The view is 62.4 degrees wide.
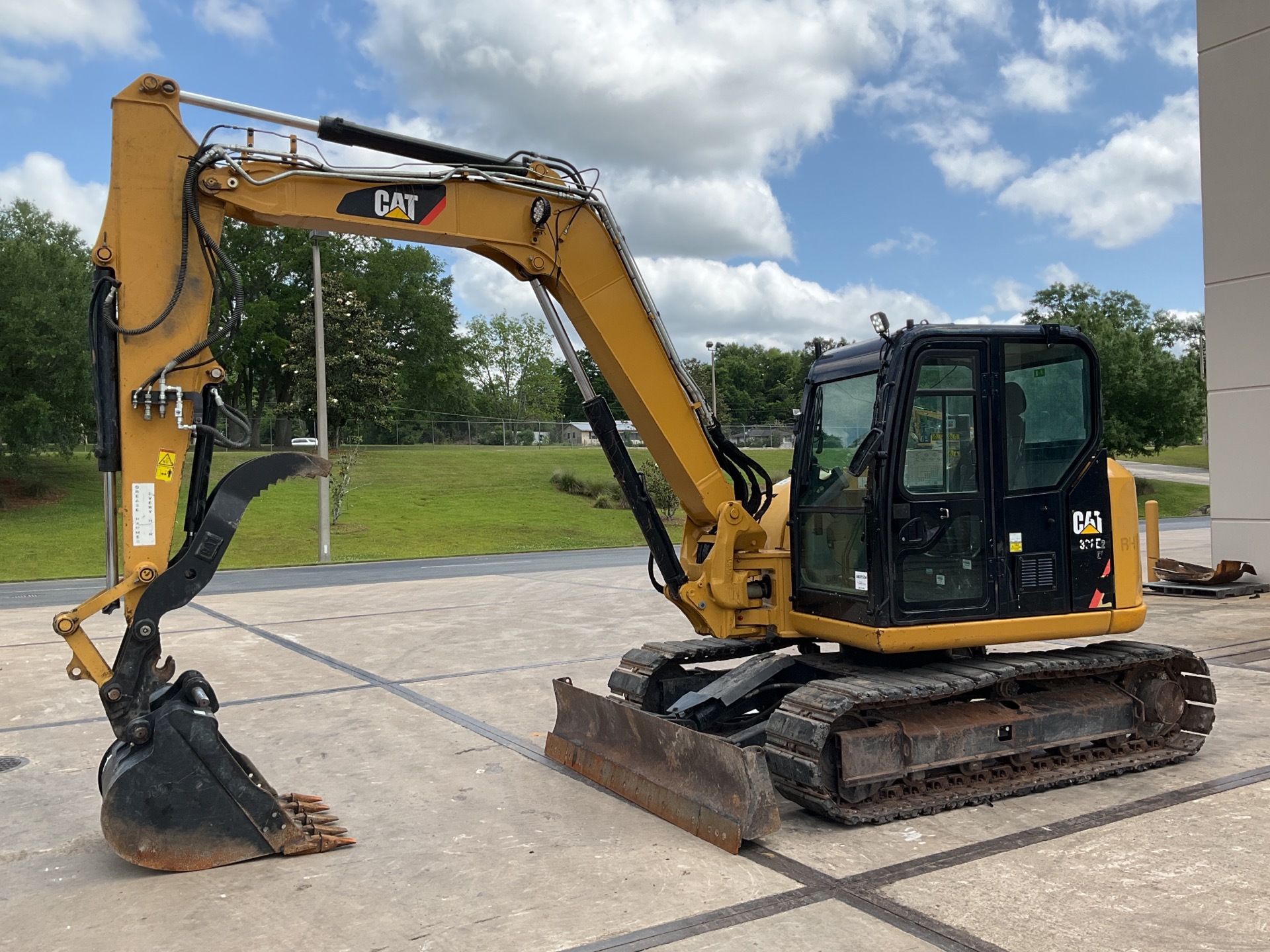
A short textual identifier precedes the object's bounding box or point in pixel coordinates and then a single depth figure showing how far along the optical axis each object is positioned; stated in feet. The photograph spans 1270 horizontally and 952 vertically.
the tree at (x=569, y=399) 329.31
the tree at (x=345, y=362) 139.33
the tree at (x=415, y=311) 198.49
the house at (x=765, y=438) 201.36
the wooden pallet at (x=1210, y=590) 50.90
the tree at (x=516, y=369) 282.77
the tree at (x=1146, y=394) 155.94
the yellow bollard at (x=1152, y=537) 51.98
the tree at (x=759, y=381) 368.68
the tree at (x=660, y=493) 108.47
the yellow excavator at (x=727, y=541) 18.03
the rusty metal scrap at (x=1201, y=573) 51.60
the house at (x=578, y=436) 223.92
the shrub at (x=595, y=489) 132.77
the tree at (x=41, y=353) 110.01
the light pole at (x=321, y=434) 78.23
